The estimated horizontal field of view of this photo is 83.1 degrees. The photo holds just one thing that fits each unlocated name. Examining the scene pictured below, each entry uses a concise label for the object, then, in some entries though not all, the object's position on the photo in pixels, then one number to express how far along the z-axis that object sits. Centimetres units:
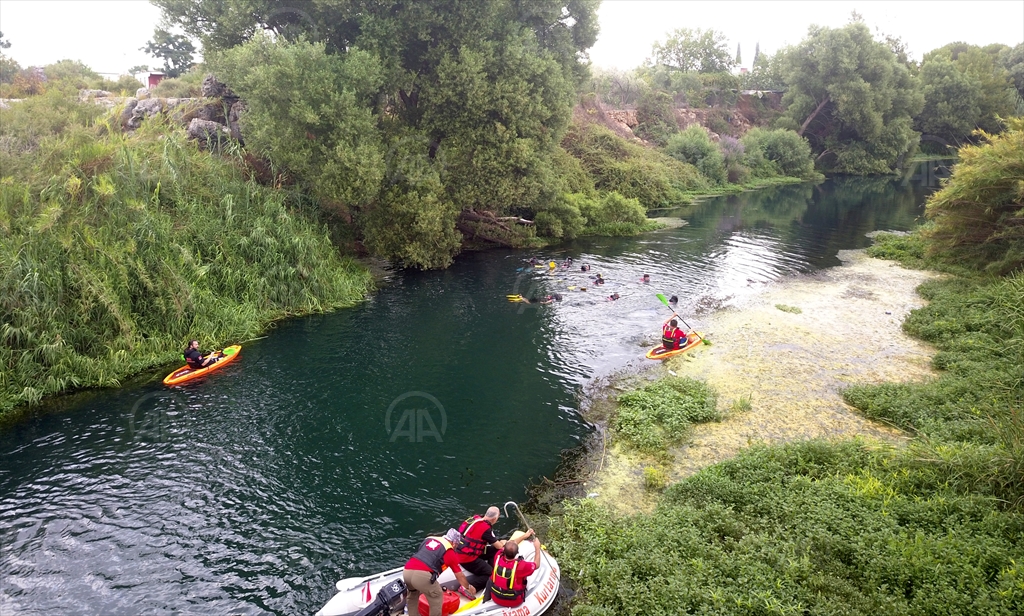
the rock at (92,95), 3508
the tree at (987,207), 2290
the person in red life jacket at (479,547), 983
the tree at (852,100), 6631
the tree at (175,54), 5012
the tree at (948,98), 7462
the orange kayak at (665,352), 1930
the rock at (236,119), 2936
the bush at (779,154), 6962
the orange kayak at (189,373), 1753
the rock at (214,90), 3038
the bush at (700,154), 6238
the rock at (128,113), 2997
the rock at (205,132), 2828
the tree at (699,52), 9450
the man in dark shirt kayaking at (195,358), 1778
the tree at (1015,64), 8399
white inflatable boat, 886
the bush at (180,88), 3310
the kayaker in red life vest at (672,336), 1950
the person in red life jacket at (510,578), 916
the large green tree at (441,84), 2780
